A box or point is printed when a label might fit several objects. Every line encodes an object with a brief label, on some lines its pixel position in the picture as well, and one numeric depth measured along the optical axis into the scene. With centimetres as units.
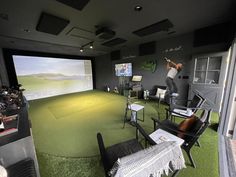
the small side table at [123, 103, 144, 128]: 269
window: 342
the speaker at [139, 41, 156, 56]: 478
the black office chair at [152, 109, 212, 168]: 149
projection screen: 538
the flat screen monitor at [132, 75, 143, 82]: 551
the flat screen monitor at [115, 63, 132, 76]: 591
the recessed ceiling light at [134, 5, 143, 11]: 217
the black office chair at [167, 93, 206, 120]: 240
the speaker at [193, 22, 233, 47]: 306
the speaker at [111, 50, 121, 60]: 634
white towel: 72
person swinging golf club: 419
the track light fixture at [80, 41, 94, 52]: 461
